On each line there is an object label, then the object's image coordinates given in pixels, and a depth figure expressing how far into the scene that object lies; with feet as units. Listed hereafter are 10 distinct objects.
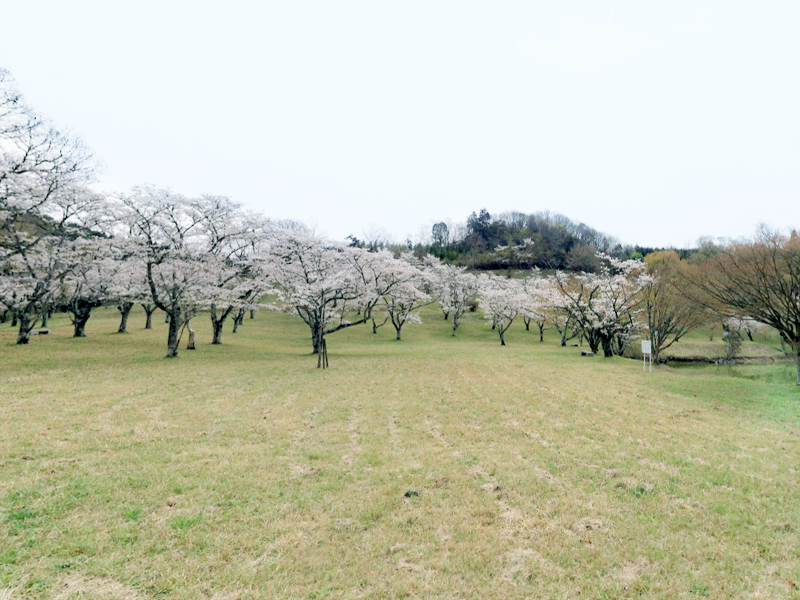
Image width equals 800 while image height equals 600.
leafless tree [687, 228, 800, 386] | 54.85
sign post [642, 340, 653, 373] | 59.97
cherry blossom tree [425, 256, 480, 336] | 168.35
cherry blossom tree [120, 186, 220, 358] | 64.95
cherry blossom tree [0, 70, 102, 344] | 53.21
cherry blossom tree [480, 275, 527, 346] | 140.15
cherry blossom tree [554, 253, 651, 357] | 90.12
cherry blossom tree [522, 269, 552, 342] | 112.70
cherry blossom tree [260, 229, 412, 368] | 82.23
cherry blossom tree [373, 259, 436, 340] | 84.58
